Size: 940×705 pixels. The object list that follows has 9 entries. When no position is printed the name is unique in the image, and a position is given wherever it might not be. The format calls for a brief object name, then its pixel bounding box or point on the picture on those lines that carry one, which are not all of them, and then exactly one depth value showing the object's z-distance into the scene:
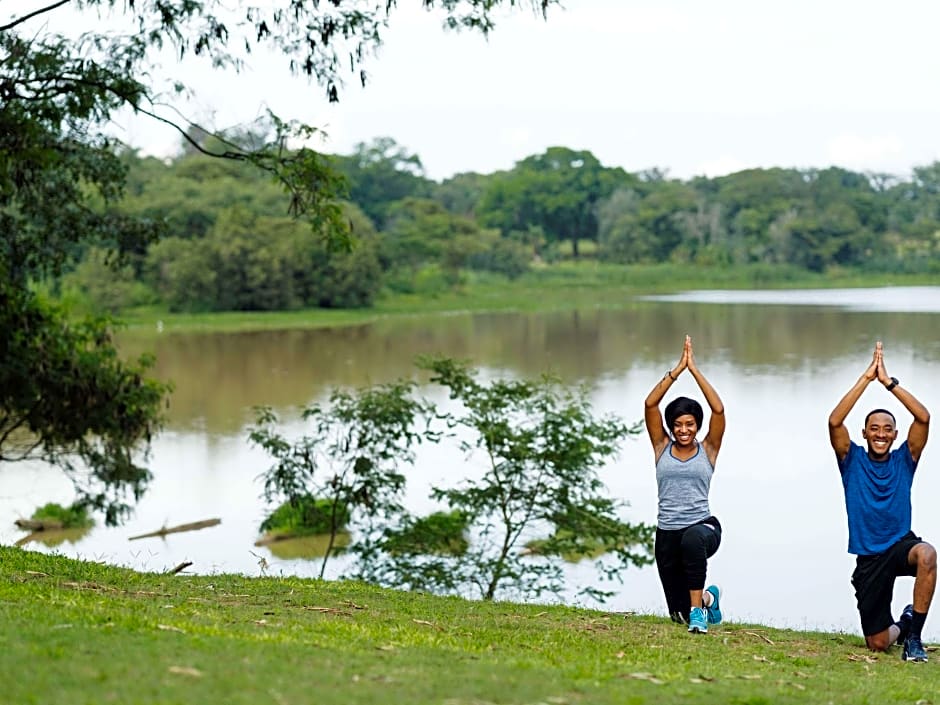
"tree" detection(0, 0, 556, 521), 12.88
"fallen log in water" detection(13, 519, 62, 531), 20.95
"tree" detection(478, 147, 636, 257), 112.94
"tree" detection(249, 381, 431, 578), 16.58
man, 7.37
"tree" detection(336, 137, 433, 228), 97.94
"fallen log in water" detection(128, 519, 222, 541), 20.19
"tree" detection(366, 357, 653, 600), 15.73
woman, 7.65
